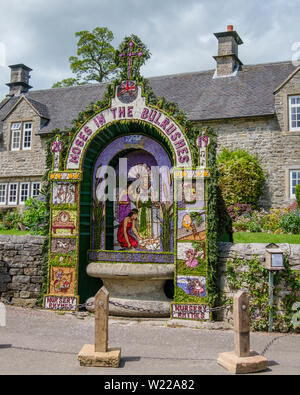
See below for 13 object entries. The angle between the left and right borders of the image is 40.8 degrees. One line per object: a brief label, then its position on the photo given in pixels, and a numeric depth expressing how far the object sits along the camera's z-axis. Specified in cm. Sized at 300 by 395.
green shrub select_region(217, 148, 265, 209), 1728
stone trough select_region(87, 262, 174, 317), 823
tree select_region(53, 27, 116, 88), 3006
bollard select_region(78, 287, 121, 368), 526
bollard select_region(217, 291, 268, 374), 515
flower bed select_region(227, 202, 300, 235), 1439
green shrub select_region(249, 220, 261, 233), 1477
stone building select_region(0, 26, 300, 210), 1773
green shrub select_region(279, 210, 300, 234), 1421
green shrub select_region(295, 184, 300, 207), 1549
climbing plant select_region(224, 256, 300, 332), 731
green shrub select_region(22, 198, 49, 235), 1232
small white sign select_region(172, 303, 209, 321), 784
